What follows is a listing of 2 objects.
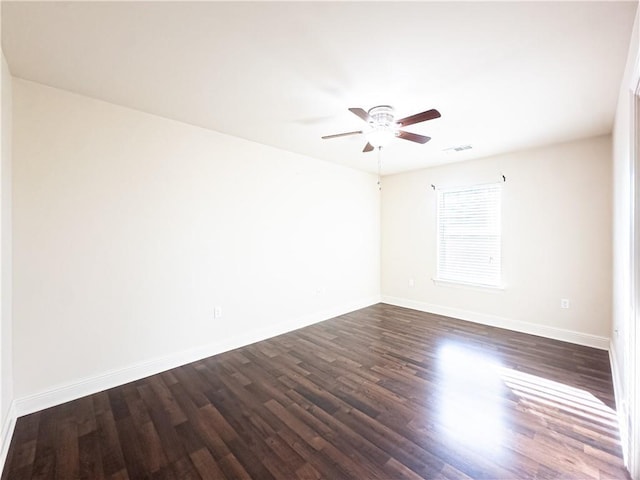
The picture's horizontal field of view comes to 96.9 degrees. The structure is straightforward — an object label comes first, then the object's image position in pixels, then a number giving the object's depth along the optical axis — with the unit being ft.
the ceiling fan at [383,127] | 7.92
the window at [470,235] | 13.69
